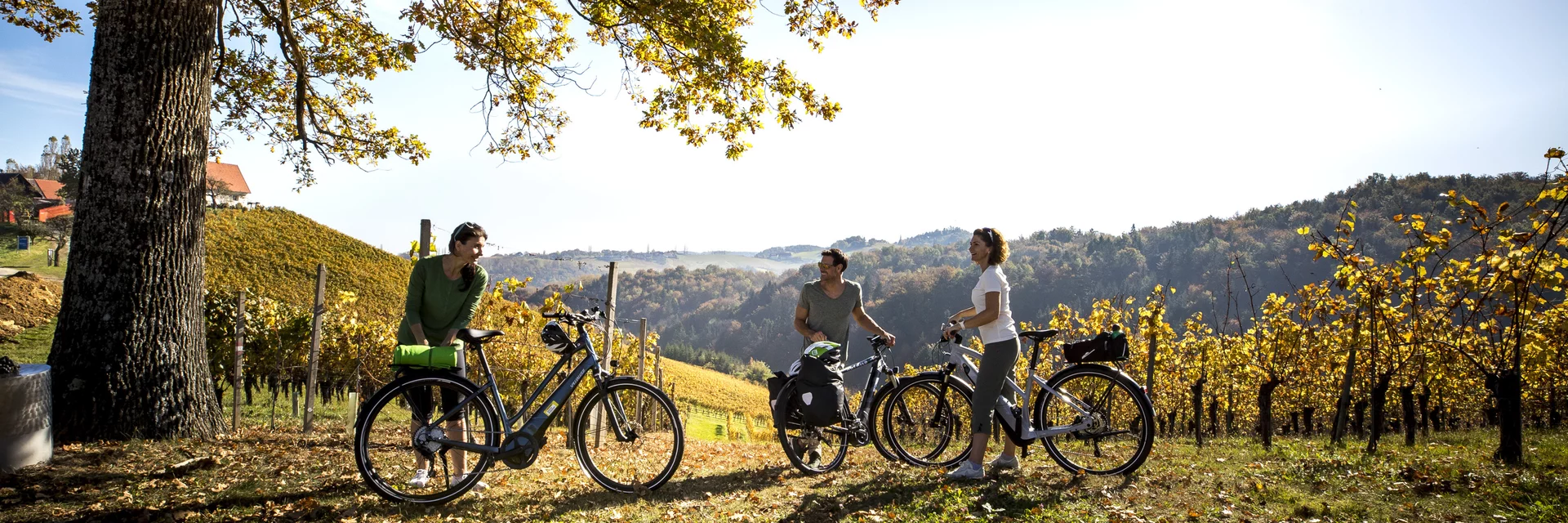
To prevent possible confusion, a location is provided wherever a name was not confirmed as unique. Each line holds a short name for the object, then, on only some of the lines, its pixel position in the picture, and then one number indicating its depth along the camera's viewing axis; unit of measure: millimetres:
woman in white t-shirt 5145
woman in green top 4855
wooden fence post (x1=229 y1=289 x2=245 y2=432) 8750
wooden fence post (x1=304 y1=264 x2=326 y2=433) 8312
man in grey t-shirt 6027
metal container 5004
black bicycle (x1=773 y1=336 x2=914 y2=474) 5840
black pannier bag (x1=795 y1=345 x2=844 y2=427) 5676
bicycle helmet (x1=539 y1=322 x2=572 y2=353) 4930
